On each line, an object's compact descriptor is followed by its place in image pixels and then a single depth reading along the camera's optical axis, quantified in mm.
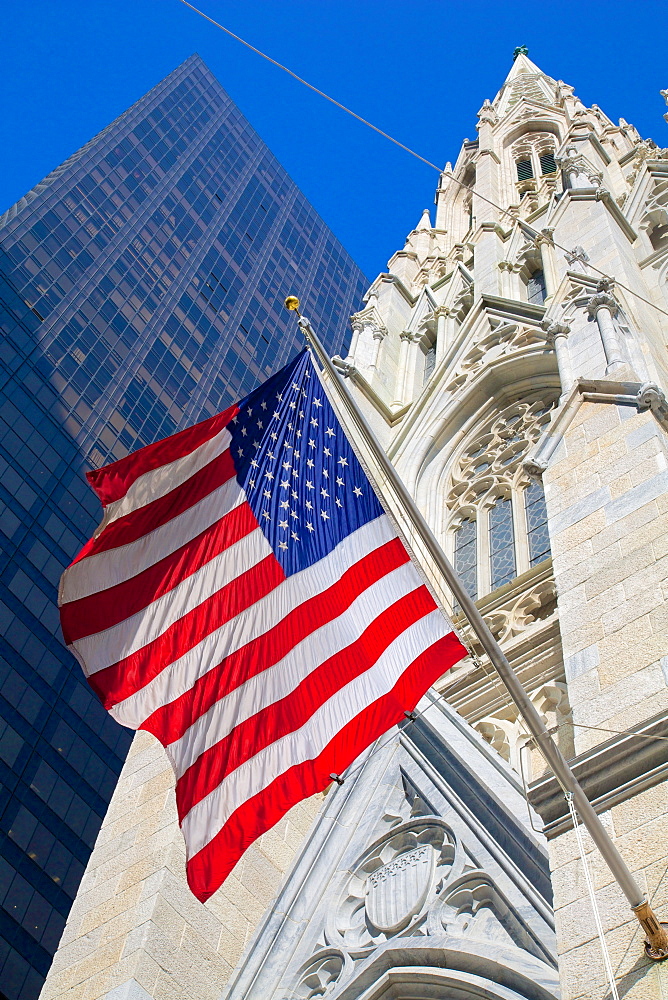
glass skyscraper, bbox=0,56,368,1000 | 38938
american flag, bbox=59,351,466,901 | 8344
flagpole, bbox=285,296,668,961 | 6168
